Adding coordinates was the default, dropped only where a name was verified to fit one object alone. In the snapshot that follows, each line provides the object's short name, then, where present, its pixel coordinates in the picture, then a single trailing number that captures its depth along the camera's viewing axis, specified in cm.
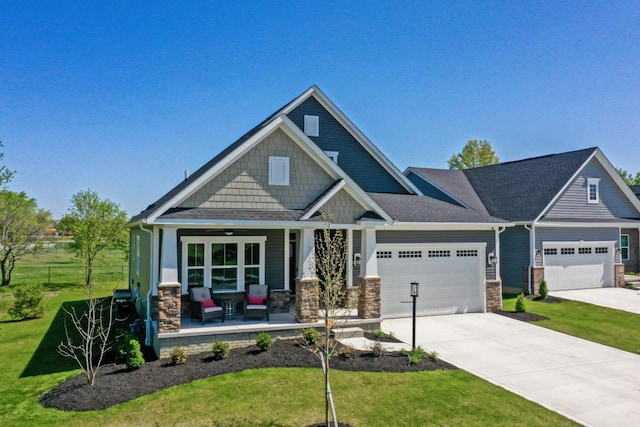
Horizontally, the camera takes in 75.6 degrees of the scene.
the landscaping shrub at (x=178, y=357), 1004
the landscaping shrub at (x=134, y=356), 975
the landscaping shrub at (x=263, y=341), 1077
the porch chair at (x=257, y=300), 1223
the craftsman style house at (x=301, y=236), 1136
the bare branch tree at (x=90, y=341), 903
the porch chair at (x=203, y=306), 1173
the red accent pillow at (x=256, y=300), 1255
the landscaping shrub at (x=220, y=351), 1030
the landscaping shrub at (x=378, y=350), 1038
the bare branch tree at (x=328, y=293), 664
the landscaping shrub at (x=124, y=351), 1018
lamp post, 1105
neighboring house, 2078
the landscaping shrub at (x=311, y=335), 1109
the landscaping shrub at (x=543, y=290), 1916
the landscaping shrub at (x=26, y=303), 1605
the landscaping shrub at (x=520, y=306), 1592
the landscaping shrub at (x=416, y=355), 1002
